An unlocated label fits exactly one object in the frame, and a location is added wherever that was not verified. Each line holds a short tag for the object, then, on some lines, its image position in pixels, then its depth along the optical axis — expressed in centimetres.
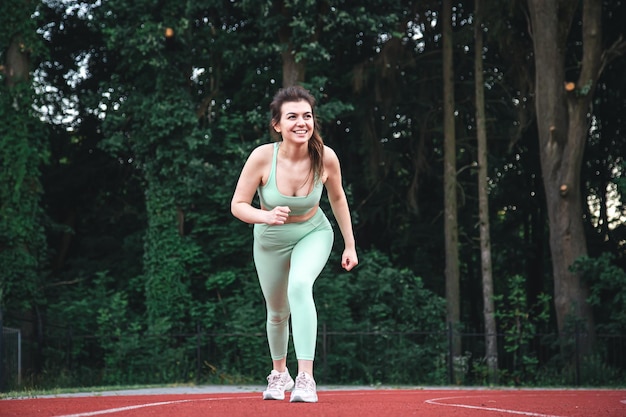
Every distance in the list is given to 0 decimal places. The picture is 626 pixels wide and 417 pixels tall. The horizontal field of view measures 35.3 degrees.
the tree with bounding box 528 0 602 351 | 2130
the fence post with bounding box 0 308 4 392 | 1517
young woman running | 664
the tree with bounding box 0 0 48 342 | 2248
